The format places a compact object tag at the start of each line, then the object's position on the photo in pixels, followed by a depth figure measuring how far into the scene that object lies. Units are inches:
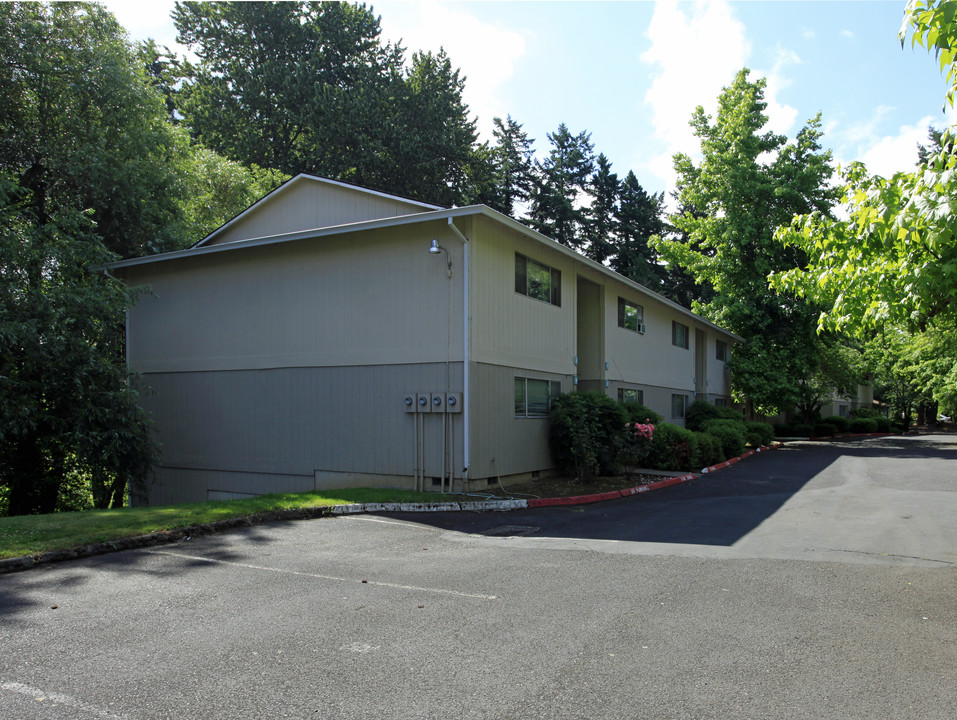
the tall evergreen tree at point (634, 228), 1935.3
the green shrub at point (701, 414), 1056.2
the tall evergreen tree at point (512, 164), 1877.5
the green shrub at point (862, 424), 1851.6
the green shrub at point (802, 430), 1677.3
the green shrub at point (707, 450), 767.1
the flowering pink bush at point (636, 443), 631.8
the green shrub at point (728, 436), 875.4
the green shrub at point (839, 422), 1732.3
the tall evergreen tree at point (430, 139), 1456.7
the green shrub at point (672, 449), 724.7
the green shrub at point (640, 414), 703.1
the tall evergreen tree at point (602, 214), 1945.1
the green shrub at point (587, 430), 607.8
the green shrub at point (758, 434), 1087.0
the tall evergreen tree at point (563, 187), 1892.2
